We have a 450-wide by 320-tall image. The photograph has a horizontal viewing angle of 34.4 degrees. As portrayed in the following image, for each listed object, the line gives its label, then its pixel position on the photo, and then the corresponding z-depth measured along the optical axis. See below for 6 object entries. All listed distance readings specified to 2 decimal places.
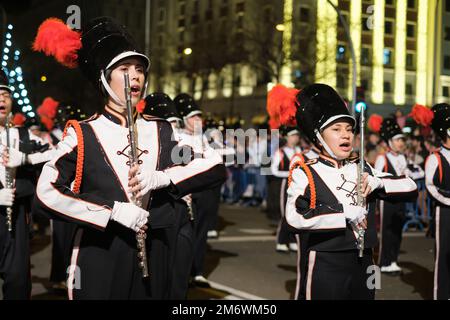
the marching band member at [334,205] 4.79
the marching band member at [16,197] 5.87
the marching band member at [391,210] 9.91
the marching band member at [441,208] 7.06
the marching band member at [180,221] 6.90
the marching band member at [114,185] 3.70
